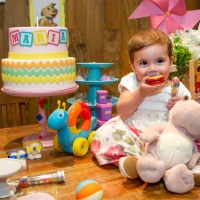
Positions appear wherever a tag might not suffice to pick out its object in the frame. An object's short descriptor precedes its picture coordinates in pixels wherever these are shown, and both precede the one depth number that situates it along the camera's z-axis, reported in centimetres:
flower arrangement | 114
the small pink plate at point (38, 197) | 80
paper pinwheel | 126
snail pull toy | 104
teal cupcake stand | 142
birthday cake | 111
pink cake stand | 112
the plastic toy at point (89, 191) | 75
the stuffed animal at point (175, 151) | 83
